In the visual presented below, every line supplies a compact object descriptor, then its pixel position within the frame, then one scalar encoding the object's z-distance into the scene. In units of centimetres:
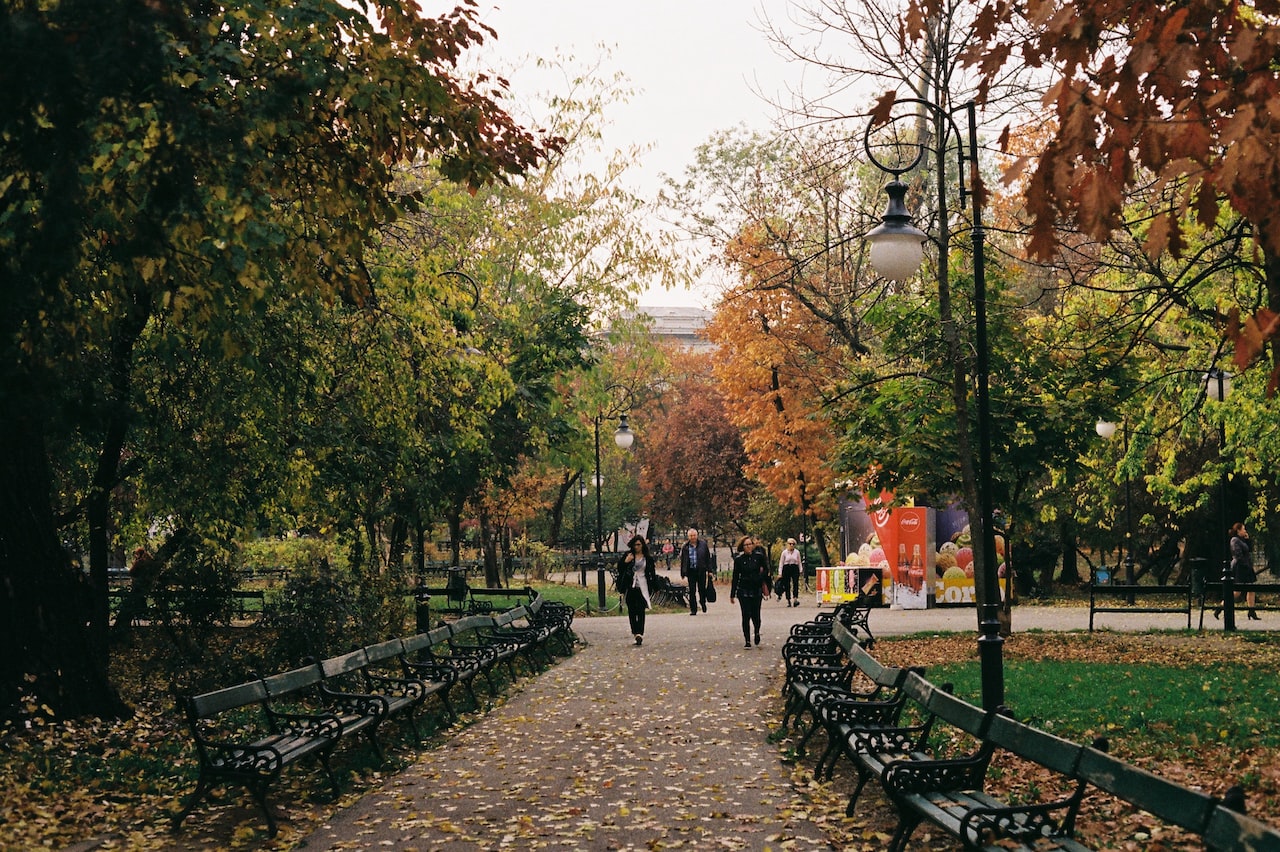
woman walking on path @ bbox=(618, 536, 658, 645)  2027
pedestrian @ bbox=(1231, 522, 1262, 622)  2619
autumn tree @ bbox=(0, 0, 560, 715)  644
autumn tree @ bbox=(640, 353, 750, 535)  5188
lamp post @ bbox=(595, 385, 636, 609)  3125
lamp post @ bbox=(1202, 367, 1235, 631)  2111
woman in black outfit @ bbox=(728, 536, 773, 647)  1945
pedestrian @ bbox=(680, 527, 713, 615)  2934
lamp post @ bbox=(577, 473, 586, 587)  4565
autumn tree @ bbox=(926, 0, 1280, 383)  443
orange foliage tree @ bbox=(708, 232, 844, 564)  3553
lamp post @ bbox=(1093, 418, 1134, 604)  3423
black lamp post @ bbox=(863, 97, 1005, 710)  994
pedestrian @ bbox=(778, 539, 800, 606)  2977
